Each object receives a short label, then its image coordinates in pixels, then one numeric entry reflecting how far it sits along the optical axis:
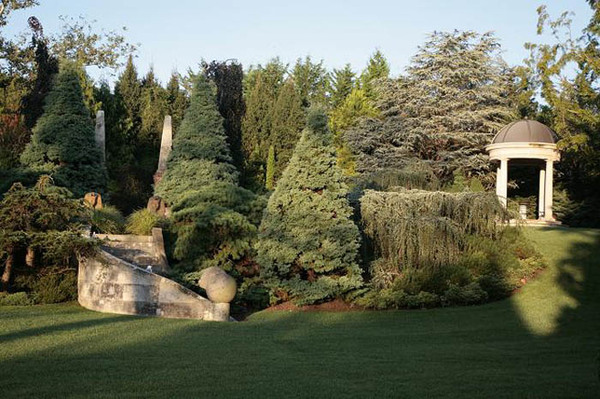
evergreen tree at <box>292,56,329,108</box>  42.14
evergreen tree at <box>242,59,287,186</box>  29.20
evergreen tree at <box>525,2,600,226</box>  25.08
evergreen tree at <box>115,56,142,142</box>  29.22
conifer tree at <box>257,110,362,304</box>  15.57
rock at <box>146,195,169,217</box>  19.58
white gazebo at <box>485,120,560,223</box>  26.16
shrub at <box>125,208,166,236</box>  17.34
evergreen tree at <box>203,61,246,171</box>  30.25
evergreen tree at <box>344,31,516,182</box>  31.88
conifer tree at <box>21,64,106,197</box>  21.09
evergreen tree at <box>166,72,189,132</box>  30.02
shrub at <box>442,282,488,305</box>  15.29
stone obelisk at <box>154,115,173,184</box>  25.05
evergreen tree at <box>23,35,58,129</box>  26.95
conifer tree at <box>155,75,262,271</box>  16.81
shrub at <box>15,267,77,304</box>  13.93
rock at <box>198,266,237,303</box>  13.33
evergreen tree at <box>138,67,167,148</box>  29.22
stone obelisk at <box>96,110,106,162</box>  25.81
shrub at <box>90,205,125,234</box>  16.95
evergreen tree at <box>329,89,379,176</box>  32.78
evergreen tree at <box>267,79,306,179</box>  29.88
